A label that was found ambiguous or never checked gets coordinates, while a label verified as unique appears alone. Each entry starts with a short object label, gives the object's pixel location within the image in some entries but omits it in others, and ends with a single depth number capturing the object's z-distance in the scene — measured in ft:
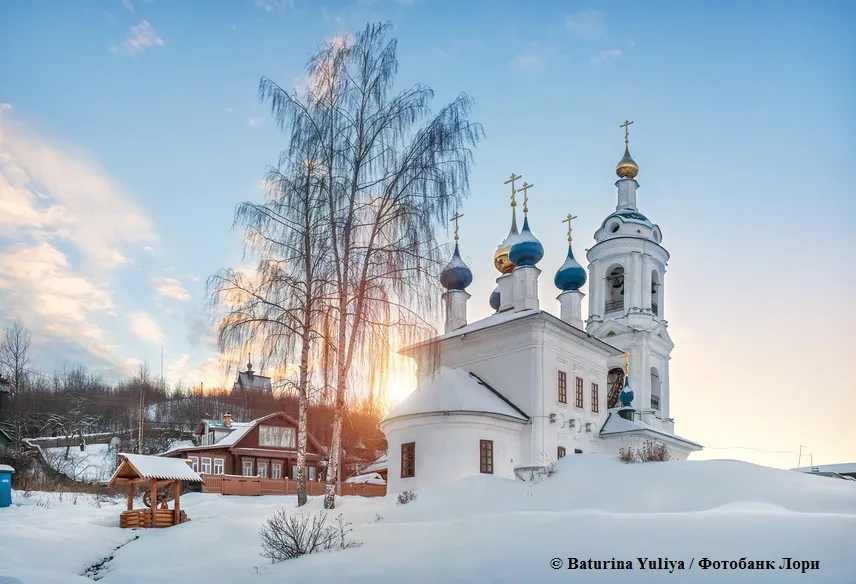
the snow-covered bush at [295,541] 34.58
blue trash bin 62.59
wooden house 130.41
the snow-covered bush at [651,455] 55.58
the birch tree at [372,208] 51.01
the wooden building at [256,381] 268.41
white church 70.74
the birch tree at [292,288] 50.42
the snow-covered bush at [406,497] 53.06
